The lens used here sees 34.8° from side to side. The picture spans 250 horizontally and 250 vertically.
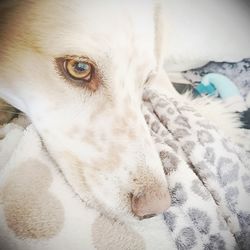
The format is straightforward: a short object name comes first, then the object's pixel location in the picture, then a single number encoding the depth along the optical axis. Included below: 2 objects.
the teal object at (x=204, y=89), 0.86
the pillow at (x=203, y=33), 0.87
